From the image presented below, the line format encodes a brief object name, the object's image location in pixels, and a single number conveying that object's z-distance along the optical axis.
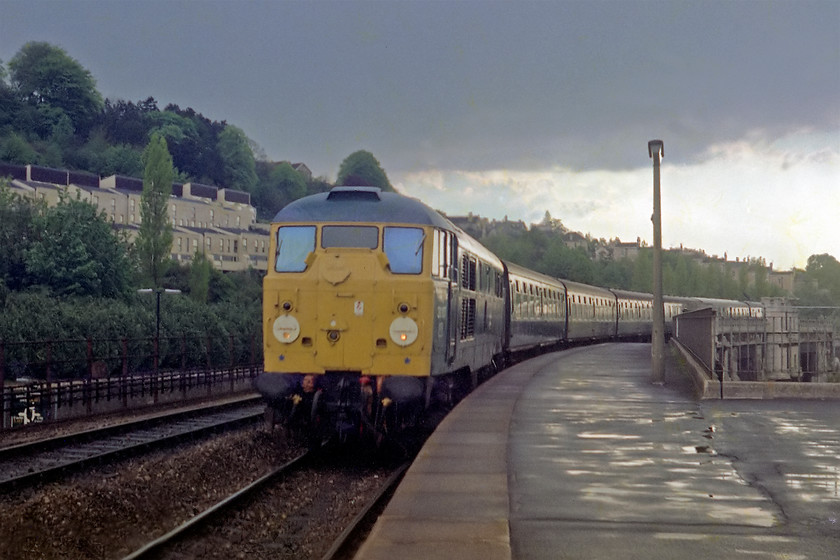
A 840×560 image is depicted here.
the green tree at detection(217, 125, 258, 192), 164.38
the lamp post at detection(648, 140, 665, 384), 22.40
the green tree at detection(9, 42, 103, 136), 151.62
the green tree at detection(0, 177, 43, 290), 63.84
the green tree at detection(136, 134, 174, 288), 73.69
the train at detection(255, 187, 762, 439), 14.16
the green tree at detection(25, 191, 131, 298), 62.25
